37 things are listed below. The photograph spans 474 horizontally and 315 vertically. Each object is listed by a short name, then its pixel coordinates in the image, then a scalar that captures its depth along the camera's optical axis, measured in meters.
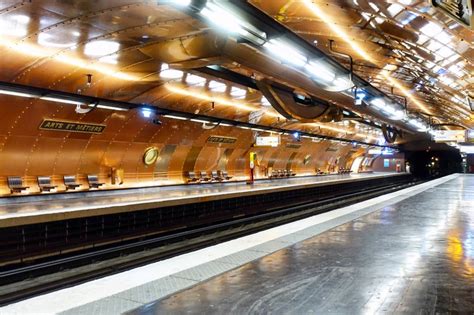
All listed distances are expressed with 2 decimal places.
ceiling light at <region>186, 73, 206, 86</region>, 11.53
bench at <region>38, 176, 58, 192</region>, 12.49
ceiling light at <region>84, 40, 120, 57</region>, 8.56
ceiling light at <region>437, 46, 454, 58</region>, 8.12
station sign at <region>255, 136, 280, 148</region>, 20.11
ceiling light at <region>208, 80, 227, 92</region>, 12.48
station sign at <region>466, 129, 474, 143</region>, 22.77
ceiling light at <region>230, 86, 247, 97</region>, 13.29
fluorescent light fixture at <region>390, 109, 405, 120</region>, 14.73
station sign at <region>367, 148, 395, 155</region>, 40.15
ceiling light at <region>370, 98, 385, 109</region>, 12.53
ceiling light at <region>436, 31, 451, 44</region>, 7.17
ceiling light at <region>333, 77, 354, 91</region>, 9.09
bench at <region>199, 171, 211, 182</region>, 20.01
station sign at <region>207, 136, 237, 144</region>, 19.00
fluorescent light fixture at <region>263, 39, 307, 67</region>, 6.57
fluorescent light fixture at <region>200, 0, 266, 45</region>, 5.07
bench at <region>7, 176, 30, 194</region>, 11.67
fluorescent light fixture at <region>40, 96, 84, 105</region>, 10.14
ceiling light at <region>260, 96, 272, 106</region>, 15.02
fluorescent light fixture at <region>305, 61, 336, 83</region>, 7.85
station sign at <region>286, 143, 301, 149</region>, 26.25
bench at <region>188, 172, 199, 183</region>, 19.33
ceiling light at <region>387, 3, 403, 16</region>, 6.16
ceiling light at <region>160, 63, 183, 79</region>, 10.60
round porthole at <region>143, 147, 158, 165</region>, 16.41
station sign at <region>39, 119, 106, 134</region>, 11.82
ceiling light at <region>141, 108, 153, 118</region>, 13.07
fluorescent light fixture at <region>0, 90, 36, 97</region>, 9.02
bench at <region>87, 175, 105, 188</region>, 14.05
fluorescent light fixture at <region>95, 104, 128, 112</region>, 11.64
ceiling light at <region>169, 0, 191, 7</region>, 4.71
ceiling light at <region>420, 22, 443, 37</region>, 6.80
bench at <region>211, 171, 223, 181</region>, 20.85
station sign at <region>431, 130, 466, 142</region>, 22.28
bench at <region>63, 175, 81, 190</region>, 13.26
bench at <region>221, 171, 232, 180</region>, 21.53
